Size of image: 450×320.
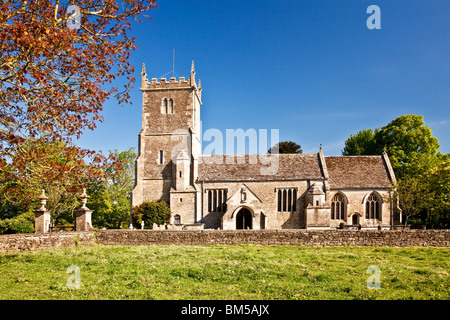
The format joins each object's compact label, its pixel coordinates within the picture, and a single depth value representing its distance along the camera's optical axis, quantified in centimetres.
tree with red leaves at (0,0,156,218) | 783
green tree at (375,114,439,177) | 3731
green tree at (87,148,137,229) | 3866
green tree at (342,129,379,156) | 4453
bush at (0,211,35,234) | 2778
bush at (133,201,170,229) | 3041
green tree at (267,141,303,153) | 5028
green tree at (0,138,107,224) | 853
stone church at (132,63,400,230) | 3144
